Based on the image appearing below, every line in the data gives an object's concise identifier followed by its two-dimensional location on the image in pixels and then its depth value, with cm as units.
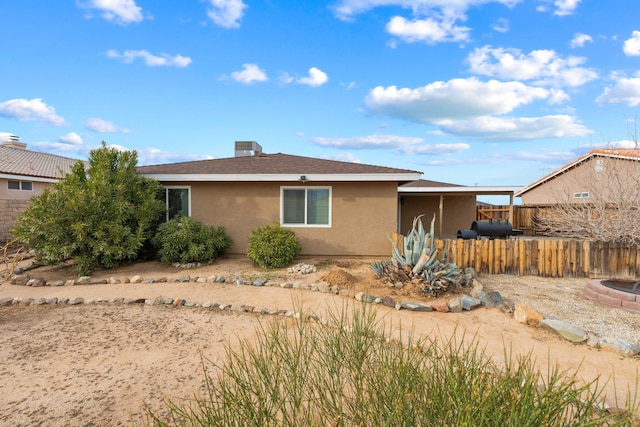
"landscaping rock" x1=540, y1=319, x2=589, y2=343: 459
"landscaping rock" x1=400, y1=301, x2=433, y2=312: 570
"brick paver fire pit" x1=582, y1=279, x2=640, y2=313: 599
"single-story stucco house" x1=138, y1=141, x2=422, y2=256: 1035
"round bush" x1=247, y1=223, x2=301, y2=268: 902
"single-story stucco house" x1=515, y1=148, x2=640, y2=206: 902
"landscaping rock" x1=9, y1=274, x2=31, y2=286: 789
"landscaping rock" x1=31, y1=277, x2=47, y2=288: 768
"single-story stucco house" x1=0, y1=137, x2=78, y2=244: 1301
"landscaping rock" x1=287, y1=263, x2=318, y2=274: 852
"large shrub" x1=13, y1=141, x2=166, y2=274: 838
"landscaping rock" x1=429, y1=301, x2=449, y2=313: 569
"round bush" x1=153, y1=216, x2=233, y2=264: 911
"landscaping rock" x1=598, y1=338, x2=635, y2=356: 425
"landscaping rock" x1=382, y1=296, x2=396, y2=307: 589
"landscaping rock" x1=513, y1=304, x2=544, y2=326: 513
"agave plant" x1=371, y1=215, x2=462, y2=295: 662
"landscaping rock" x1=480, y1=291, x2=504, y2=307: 591
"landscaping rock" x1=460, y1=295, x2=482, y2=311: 577
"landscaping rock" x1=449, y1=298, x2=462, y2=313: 569
